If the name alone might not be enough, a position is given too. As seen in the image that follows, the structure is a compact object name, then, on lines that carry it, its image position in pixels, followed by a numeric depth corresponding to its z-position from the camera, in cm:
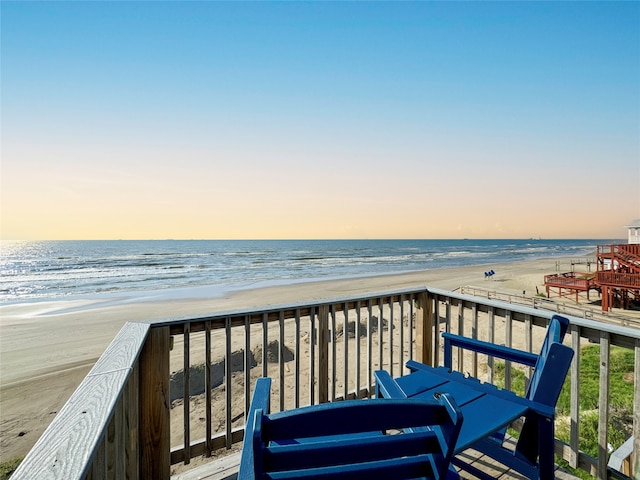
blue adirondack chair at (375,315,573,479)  153
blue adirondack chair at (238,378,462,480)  81
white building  2723
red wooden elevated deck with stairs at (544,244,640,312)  1445
